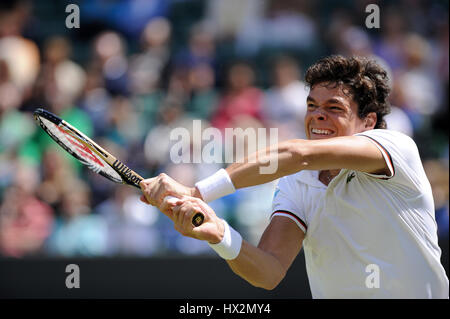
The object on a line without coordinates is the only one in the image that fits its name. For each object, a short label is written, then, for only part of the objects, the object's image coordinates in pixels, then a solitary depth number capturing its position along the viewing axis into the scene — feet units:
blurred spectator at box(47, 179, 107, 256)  43.83
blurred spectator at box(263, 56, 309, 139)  48.38
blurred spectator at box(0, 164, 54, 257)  44.57
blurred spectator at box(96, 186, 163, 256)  43.70
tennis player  20.45
